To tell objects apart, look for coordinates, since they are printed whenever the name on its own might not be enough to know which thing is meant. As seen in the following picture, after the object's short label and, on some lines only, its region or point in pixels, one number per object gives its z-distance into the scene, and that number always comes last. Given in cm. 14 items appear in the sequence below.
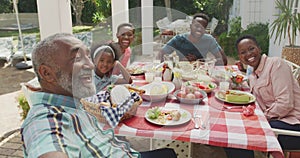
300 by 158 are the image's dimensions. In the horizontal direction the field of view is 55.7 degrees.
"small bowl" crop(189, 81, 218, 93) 165
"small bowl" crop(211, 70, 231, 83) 188
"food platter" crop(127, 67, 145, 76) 221
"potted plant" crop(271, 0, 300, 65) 363
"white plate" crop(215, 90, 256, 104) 160
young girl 117
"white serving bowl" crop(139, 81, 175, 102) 156
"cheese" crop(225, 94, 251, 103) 160
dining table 120
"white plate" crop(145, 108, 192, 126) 127
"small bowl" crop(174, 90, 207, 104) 151
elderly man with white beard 76
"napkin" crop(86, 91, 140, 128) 123
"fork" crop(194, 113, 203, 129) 128
